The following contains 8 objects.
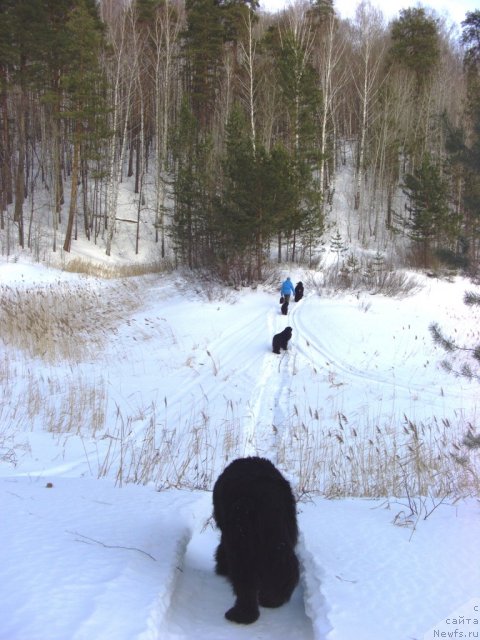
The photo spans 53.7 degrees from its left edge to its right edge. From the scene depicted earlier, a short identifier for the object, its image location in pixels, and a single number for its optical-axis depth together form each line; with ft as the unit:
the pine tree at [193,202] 82.43
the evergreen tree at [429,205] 84.99
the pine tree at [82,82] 84.89
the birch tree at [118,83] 97.04
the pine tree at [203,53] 108.47
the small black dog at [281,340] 40.29
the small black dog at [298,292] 62.52
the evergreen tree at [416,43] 125.49
